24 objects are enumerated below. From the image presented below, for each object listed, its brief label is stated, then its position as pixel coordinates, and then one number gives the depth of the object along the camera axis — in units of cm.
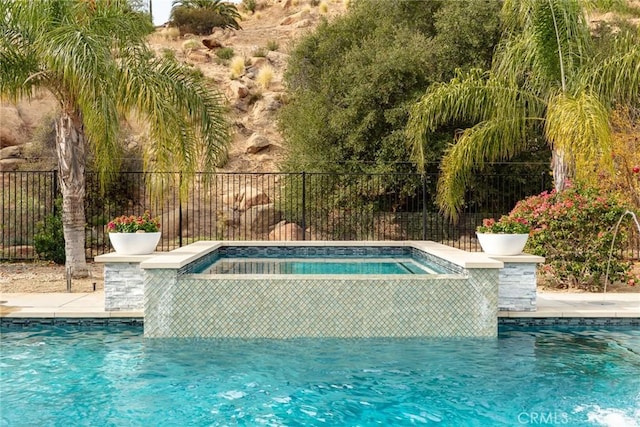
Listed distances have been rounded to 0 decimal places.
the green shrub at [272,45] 3259
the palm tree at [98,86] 825
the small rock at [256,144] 2492
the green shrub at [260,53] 3141
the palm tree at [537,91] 1007
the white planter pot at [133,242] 748
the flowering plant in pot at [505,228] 782
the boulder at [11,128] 2222
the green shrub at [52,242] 1241
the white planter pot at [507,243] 755
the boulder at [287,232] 1788
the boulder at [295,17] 3869
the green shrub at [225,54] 3228
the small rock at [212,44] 3353
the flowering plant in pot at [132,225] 764
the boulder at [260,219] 1941
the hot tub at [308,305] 661
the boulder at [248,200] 2061
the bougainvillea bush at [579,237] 926
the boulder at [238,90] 2822
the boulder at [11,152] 2134
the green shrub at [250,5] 4272
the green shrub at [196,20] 3577
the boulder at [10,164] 2080
